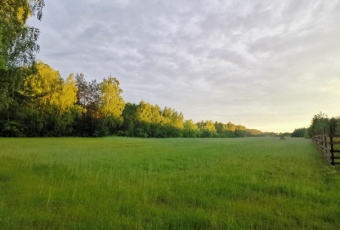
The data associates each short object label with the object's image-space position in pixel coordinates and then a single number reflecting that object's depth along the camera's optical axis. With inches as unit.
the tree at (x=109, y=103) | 3420.3
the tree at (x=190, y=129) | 5852.4
